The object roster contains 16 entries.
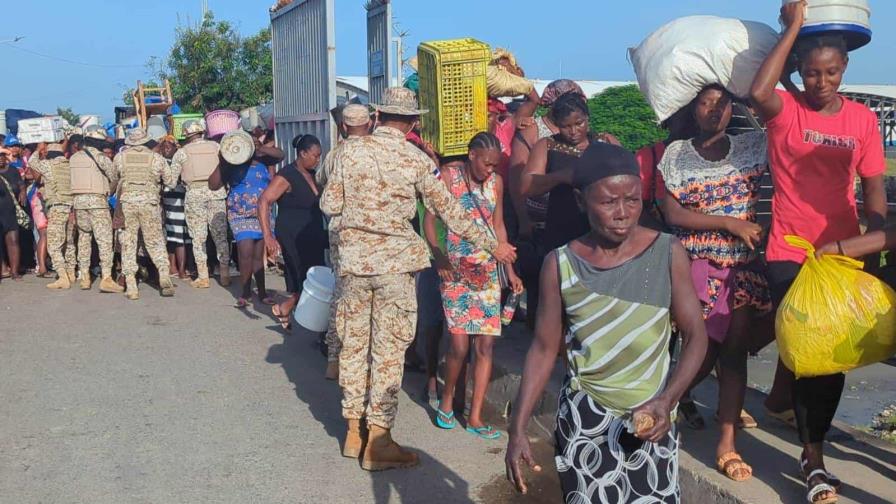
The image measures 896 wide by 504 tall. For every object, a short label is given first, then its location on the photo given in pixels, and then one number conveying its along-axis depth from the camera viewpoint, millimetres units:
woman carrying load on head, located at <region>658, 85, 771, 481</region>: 4340
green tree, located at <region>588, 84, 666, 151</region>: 24312
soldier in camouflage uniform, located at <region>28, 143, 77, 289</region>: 12242
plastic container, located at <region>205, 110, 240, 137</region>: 12000
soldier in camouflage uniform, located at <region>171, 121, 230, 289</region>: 11305
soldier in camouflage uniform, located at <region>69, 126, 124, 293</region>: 11570
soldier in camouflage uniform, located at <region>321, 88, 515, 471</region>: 5203
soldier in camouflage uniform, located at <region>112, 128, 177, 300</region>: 11117
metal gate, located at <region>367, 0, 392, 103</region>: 9523
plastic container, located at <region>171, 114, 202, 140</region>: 16944
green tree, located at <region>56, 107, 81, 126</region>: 40894
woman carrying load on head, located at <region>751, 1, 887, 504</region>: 3957
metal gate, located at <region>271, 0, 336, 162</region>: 10547
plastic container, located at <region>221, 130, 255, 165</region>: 10516
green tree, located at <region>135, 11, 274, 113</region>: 27562
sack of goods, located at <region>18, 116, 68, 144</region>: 14430
